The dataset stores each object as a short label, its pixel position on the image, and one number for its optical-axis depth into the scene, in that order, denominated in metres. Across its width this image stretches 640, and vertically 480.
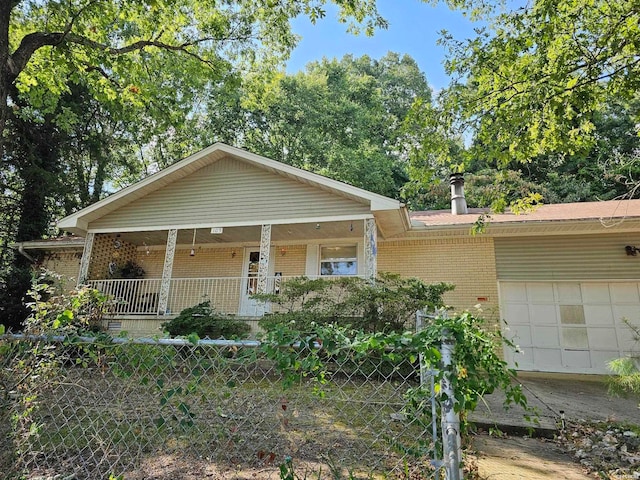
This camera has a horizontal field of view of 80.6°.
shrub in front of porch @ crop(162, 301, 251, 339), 8.86
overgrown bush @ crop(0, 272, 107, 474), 2.58
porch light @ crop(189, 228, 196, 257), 11.72
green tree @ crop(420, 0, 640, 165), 5.44
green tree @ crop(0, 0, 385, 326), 7.70
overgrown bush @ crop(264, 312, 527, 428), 1.76
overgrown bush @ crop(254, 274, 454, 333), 7.39
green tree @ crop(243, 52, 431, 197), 21.33
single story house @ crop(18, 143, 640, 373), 9.00
